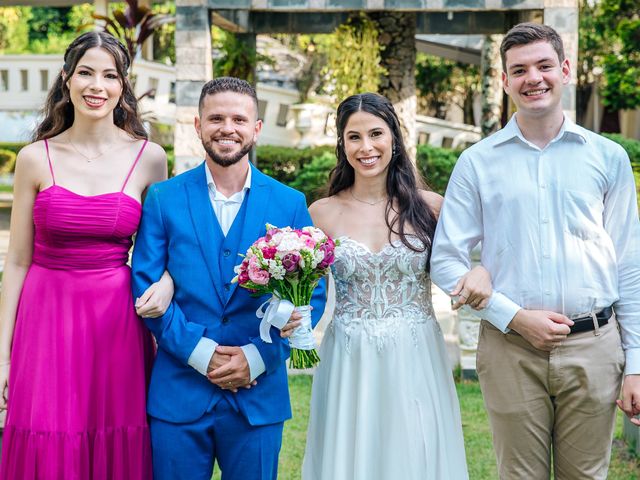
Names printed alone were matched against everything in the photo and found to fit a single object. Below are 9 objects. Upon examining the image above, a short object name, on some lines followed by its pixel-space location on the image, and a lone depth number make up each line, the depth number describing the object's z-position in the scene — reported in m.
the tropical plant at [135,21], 13.87
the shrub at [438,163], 16.12
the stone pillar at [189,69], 10.26
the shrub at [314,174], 14.19
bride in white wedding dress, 3.64
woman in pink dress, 3.47
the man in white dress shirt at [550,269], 3.34
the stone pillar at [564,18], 9.79
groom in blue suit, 3.36
